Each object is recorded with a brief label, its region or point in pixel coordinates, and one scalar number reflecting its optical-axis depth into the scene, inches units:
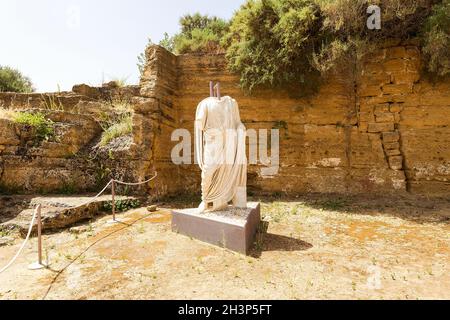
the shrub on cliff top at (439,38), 251.1
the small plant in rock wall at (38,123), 290.0
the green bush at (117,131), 315.6
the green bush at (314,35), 265.1
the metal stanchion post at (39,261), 146.1
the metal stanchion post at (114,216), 227.1
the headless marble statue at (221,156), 189.2
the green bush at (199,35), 442.9
